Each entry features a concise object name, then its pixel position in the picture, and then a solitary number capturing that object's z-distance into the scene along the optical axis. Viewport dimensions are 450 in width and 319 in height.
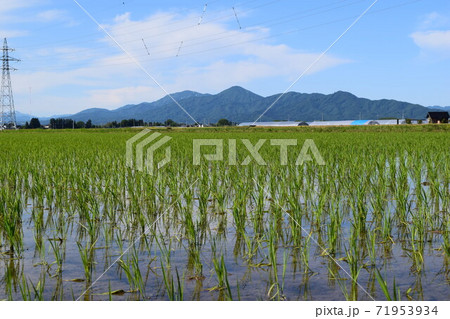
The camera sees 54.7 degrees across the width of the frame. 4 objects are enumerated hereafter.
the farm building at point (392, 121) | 65.11
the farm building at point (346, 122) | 73.19
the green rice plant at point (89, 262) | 2.88
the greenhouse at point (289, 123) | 75.47
